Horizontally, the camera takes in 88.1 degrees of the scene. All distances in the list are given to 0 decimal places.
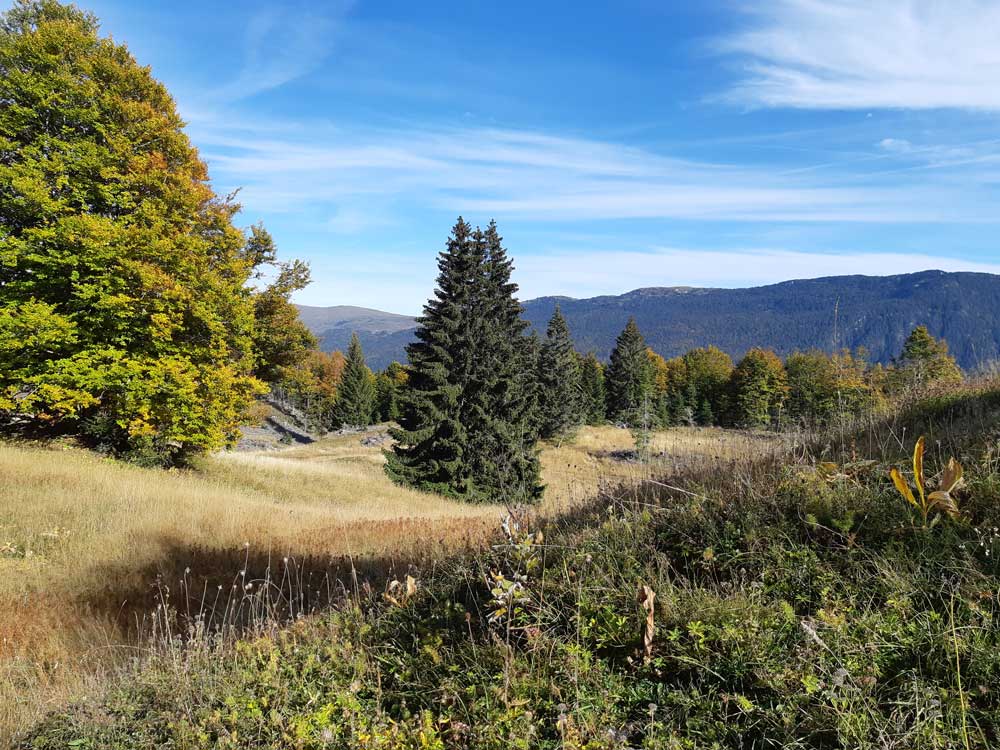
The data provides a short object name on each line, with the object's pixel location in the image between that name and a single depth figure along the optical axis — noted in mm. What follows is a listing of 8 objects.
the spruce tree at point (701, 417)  63419
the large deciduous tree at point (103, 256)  12938
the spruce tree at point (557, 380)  42500
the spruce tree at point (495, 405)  21266
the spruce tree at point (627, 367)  59250
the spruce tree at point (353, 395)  67125
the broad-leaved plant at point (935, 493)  2932
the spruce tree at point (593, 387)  62656
